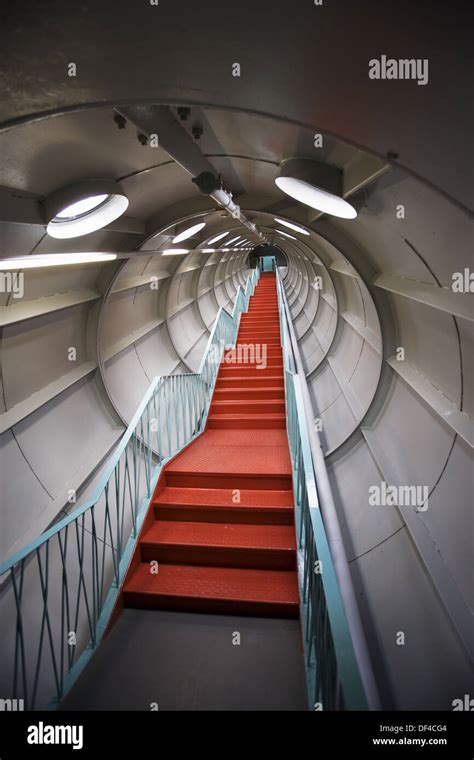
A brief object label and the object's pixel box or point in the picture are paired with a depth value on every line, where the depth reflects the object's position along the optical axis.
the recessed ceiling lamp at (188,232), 5.38
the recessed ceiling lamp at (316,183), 2.94
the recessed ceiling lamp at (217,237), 7.81
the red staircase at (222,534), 3.41
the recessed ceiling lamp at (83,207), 2.96
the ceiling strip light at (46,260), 2.98
